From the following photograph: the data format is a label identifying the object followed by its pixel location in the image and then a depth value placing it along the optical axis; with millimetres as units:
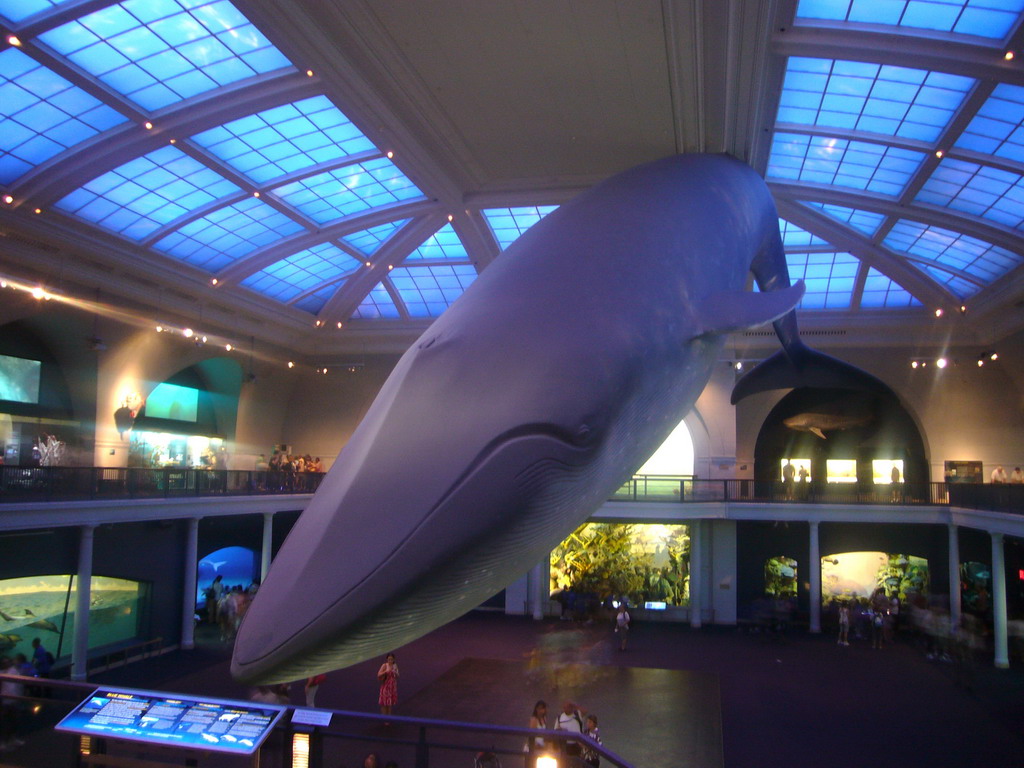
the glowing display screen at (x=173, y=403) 26781
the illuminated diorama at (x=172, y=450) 25875
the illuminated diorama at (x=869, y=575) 25406
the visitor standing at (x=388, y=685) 12805
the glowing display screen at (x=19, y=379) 21047
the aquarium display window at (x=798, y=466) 29031
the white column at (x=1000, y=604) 18812
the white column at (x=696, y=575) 24875
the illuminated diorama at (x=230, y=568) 25764
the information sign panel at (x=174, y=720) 4036
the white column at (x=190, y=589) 19938
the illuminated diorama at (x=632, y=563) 25297
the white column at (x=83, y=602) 15812
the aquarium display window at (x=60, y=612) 16703
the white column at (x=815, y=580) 23438
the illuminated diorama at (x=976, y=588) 22547
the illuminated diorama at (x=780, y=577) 26250
